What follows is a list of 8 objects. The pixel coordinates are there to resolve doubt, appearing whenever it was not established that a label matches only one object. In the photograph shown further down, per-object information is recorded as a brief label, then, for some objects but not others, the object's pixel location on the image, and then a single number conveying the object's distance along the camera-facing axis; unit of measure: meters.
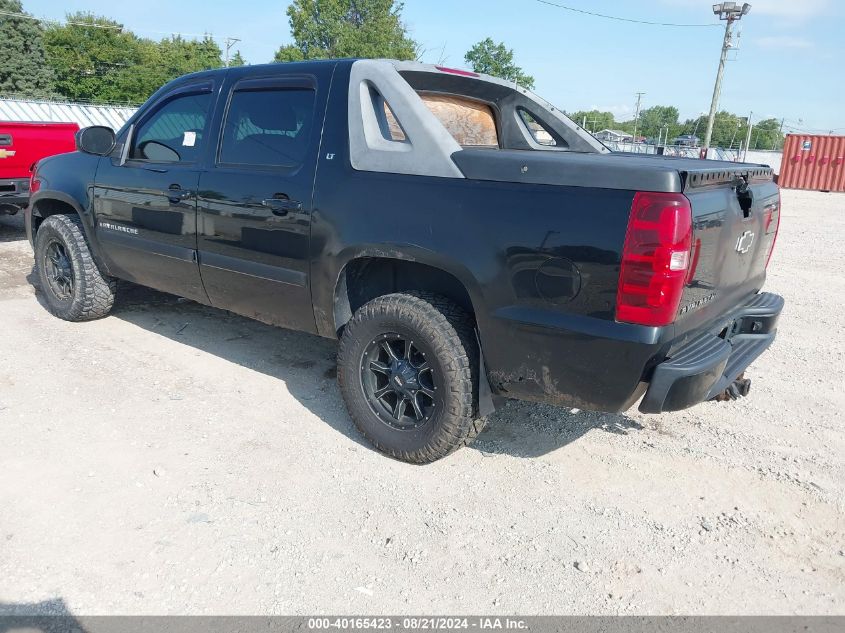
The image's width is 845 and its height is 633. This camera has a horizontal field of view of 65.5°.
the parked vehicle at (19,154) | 7.84
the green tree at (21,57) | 51.00
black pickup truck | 2.53
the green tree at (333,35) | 54.75
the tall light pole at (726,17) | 31.20
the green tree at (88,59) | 58.72
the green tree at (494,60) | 73.81
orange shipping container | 26.47
